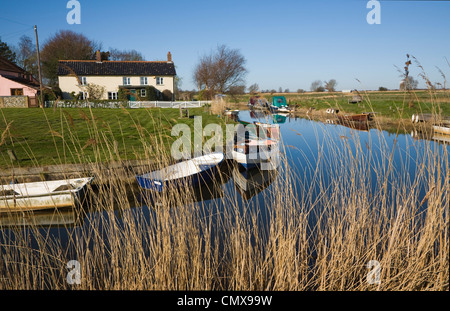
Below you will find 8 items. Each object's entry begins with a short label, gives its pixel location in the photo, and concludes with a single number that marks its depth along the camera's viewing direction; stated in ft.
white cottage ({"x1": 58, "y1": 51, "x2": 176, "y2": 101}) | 99.14
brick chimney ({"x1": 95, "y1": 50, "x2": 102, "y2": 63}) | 104.78
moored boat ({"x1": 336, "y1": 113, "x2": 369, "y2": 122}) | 65.84
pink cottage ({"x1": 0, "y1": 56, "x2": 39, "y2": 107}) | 86.00
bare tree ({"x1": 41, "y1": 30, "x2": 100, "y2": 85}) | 130.06
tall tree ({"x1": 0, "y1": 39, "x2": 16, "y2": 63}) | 126.11
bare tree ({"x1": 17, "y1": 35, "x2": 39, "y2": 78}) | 124.26
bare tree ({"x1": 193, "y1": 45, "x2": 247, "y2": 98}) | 110.93
